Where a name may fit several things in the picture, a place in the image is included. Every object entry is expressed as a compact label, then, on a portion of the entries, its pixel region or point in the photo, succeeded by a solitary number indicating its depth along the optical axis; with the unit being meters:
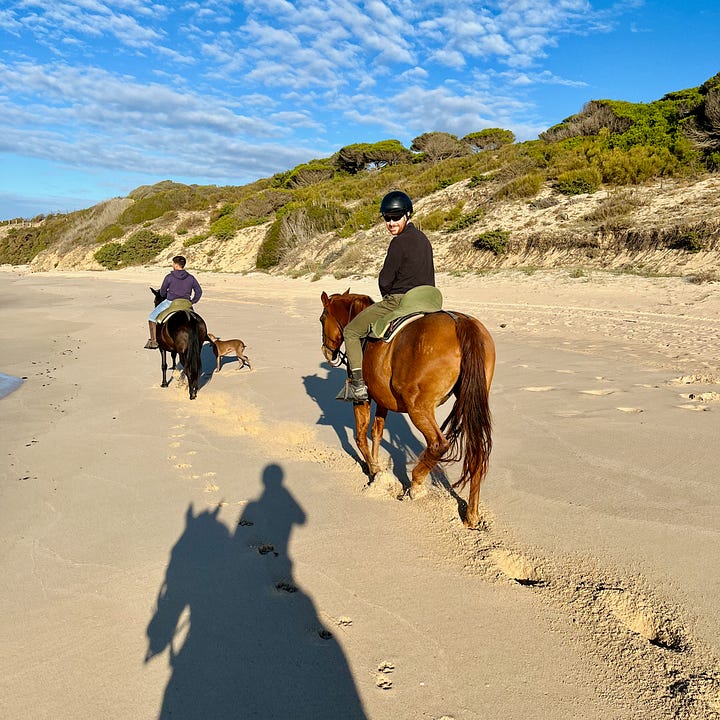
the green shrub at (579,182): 19.97
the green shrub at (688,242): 13.98
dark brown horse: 7.74
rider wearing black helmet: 4.45
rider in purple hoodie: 8.55
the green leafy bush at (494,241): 19.07
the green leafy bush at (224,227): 35.03
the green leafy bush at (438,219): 23.61
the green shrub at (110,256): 39.19
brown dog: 9.23
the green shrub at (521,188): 21.98
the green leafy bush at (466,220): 22.16
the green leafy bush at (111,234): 43.53
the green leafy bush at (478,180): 26.25
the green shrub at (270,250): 28.62
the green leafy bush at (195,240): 36.50
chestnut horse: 3.78
